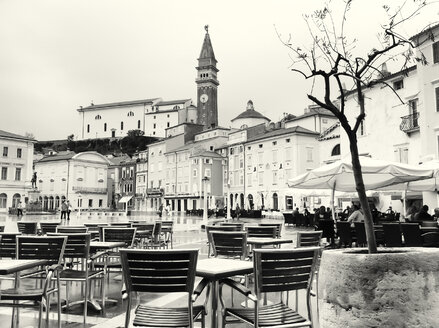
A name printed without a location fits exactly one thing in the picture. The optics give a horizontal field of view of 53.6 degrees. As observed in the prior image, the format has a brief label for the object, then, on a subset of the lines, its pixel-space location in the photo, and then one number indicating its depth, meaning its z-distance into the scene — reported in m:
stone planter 3.24
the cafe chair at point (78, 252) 5.32
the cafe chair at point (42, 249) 4.73
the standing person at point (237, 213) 41.55
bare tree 3.88
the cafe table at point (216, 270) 3.56
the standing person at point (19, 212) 47.28
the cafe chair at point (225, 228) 7.83
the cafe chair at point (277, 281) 3.38
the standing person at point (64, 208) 35.68
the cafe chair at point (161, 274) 3.25
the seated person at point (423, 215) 12.21
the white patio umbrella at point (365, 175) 10.07
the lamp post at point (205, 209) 29.22
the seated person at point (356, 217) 12.67
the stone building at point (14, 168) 60.72
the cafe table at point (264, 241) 6.67
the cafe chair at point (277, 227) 8.33
